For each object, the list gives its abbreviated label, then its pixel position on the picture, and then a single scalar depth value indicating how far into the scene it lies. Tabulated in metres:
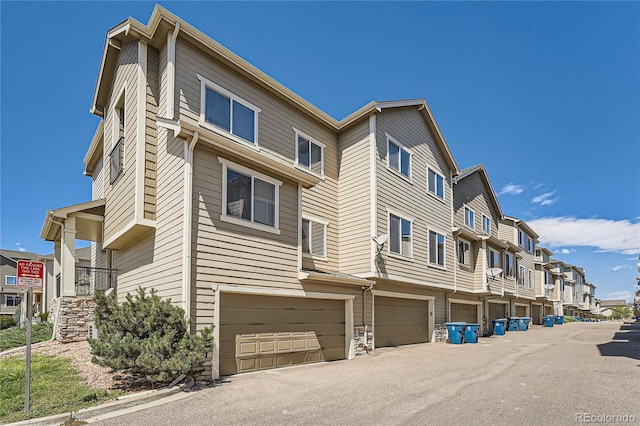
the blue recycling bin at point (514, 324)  28.22
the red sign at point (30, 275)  6.77
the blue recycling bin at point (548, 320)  36.66
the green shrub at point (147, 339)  7.64
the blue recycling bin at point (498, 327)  24.59
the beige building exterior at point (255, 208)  9.71
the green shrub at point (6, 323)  27.76
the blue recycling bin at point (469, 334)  18.77
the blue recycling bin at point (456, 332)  18.36
